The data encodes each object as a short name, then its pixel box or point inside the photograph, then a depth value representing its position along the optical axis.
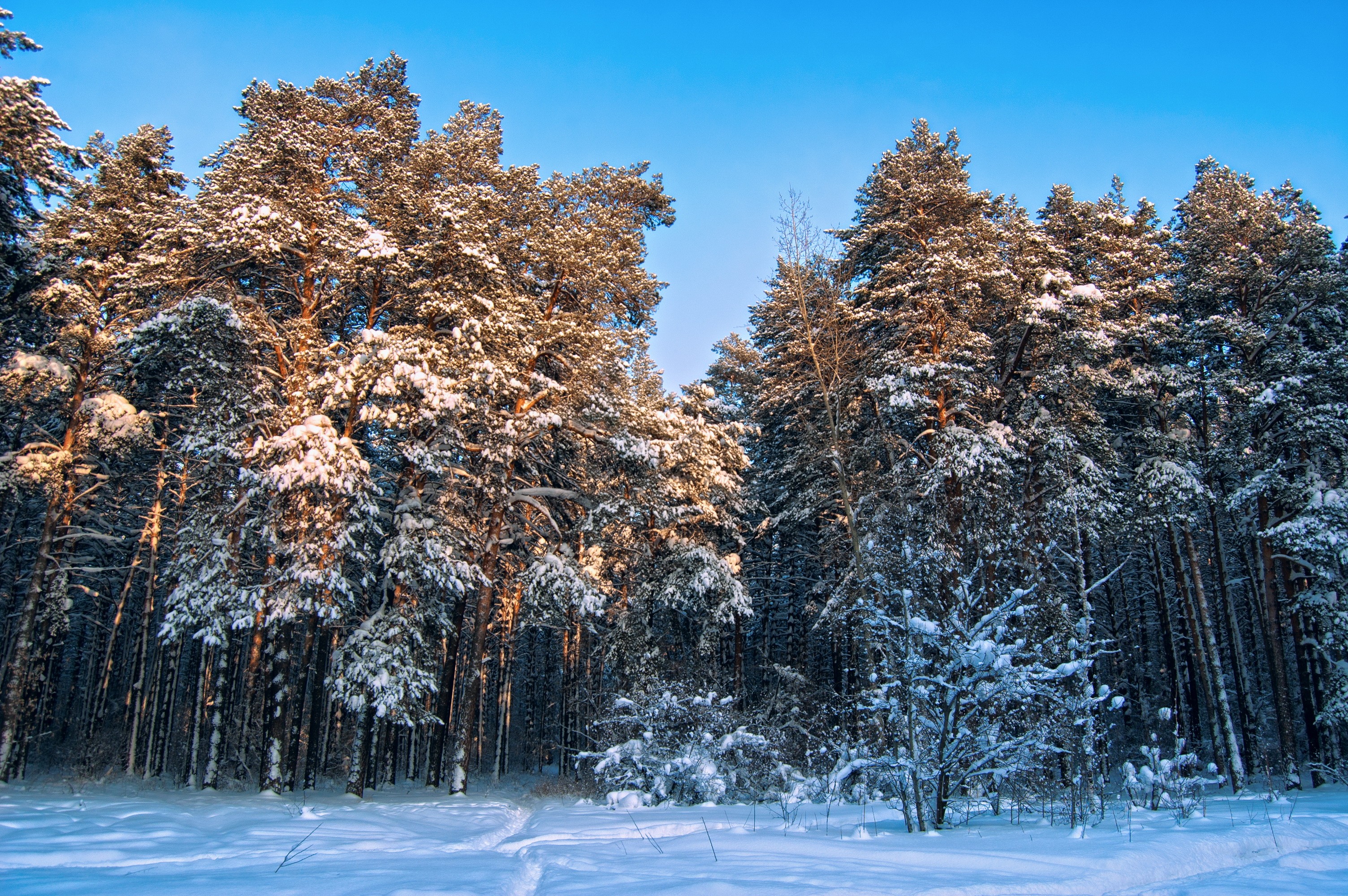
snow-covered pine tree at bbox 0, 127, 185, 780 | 14.02
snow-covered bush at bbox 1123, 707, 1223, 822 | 7.25
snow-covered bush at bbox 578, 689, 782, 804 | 11.23
